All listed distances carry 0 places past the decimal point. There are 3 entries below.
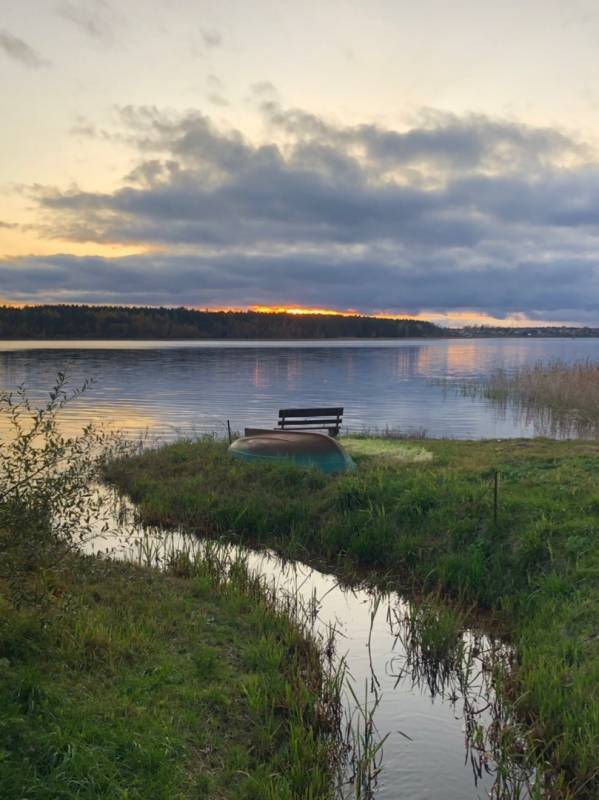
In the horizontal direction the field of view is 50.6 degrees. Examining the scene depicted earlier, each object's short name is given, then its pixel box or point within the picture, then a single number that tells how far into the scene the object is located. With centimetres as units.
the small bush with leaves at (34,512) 636
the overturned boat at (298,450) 1523
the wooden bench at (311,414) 2000
